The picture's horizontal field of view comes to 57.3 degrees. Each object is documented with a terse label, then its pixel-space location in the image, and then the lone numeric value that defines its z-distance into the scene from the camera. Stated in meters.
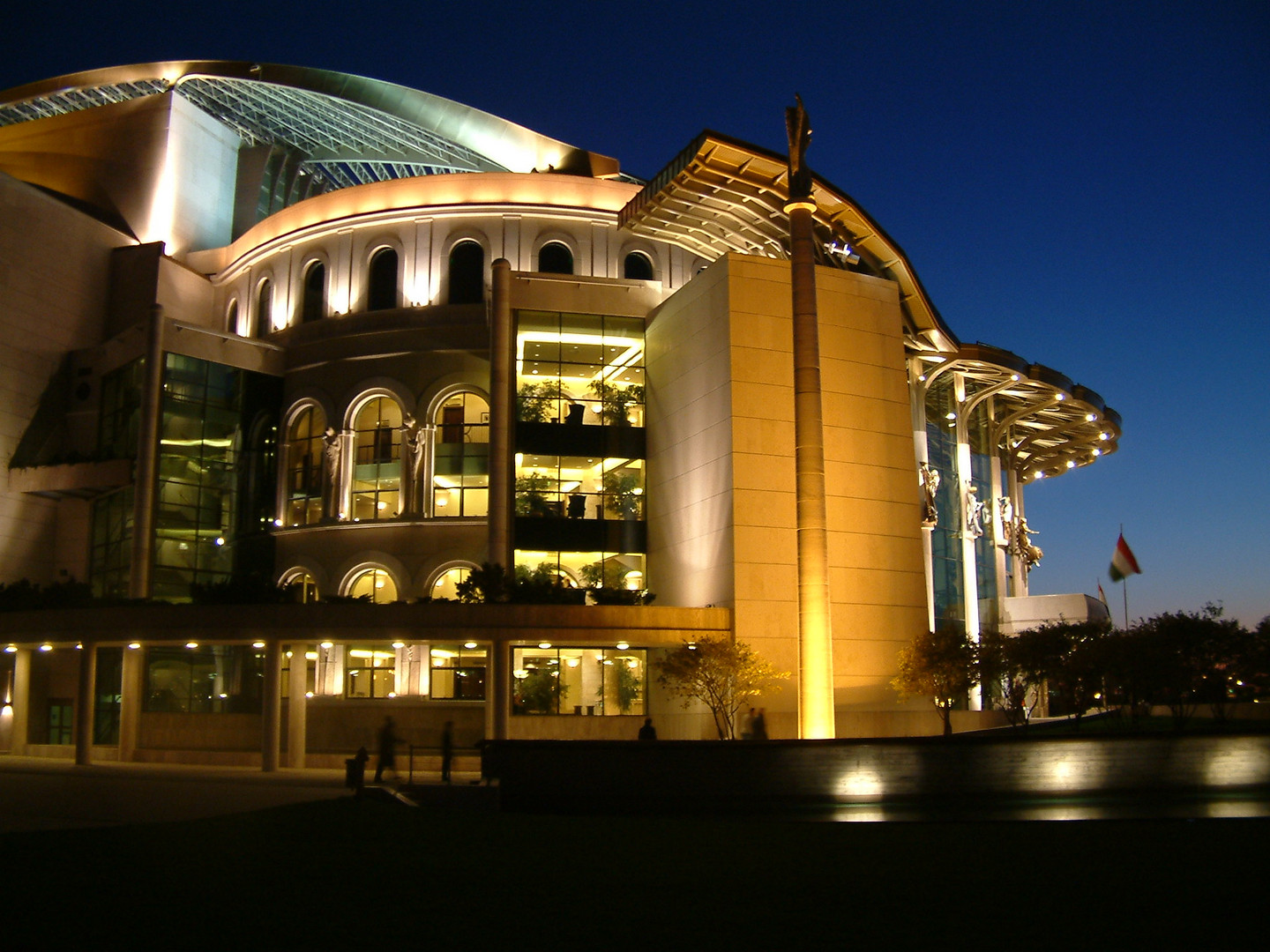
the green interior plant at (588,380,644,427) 41.41
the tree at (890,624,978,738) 33.25
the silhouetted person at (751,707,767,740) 28.95
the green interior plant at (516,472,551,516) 40.72
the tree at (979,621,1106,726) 35.59
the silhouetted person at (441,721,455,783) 27.39
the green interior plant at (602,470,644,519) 40.81
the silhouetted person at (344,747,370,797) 22.86
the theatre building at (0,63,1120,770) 34.78
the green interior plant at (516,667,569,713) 37.34
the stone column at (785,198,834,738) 31.23
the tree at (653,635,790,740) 31.72
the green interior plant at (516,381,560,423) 41.53
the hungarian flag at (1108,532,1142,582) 48.97
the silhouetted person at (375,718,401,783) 26.22
